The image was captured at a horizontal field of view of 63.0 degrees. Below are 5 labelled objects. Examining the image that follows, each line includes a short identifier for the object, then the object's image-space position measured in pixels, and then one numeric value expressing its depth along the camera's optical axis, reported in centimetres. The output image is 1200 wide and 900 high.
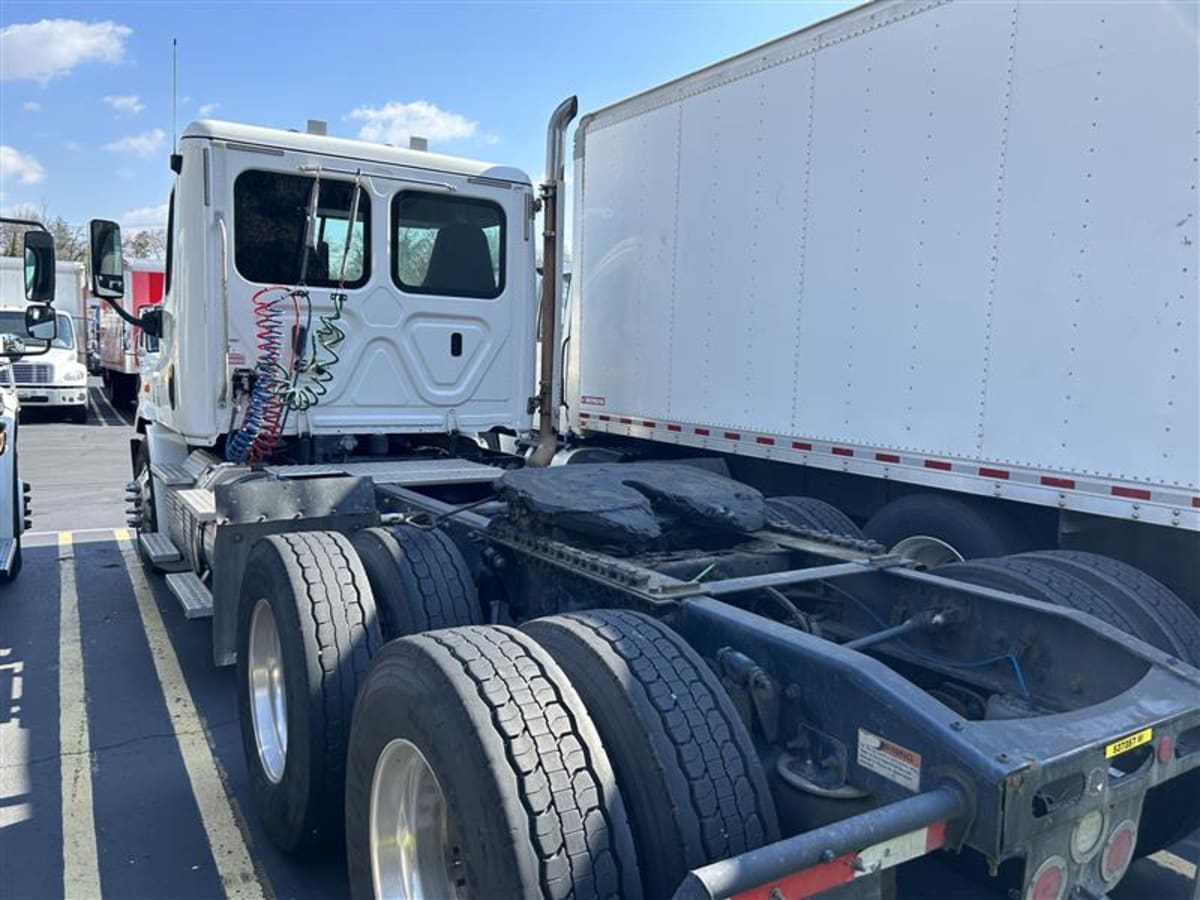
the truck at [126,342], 1138
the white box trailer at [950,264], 439
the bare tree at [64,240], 4140
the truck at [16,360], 560
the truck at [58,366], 1998
